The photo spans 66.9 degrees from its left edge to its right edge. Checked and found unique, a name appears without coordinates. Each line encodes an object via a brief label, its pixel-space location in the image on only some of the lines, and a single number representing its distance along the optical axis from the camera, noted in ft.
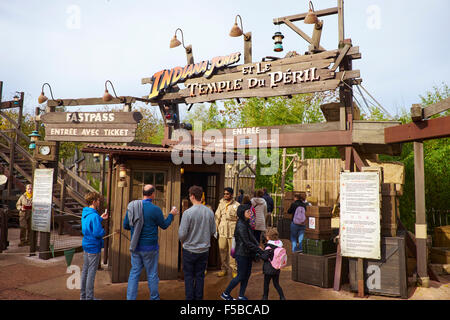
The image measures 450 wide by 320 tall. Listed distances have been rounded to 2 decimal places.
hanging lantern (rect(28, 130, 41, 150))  31.69
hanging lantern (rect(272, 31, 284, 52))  29.17
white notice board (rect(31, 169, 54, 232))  29.25
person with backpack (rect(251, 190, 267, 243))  28.68
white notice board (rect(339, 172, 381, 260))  21.71
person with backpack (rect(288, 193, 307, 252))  29.76
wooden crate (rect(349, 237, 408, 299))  21.20
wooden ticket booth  23.79
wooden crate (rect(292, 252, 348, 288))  23.34
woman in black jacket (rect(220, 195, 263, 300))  18.80
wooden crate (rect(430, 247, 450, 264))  27.55
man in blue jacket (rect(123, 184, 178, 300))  17.28
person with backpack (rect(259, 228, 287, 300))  18.52
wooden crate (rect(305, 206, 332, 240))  24.68
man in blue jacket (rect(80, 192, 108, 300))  17.89
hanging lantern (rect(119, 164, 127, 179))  24.01
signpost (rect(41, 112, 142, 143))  28.25
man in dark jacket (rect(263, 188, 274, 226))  38.11
